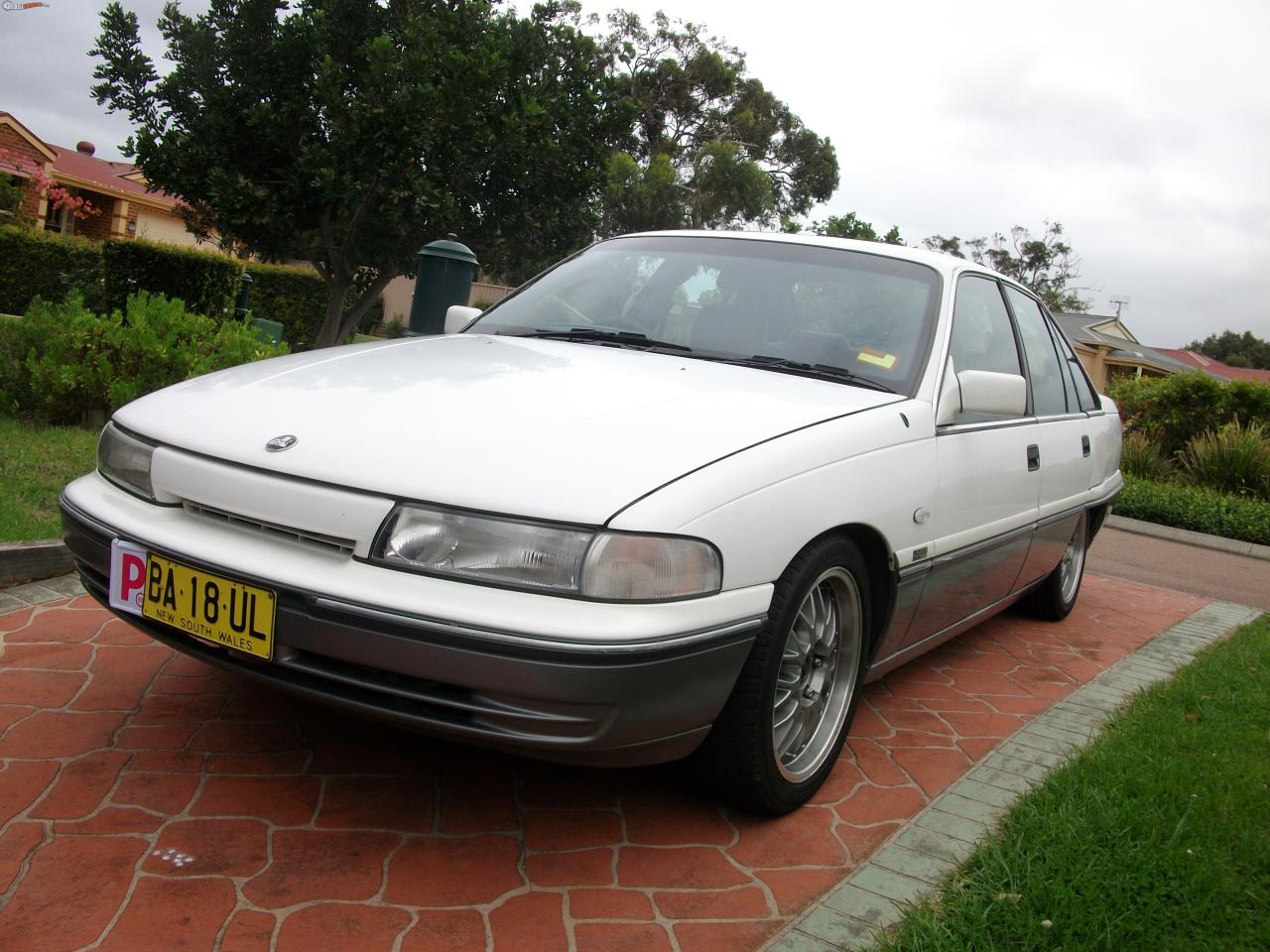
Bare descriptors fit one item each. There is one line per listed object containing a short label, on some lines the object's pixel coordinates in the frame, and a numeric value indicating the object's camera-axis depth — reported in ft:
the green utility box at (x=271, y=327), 33.22
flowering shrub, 61.79
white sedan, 7.14
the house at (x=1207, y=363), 181.50
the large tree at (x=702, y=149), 108.88
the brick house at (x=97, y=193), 92.22
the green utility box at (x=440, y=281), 25.98
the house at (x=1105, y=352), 140.87
